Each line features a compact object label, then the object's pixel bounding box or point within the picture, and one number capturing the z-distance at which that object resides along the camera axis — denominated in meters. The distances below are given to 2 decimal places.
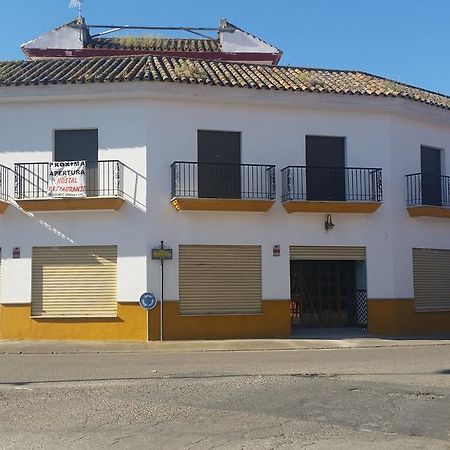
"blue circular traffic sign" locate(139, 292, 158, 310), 15.41
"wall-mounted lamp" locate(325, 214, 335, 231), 17.02
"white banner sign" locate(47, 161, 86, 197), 15.71
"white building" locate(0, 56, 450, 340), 15.91
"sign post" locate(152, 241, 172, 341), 15.73
